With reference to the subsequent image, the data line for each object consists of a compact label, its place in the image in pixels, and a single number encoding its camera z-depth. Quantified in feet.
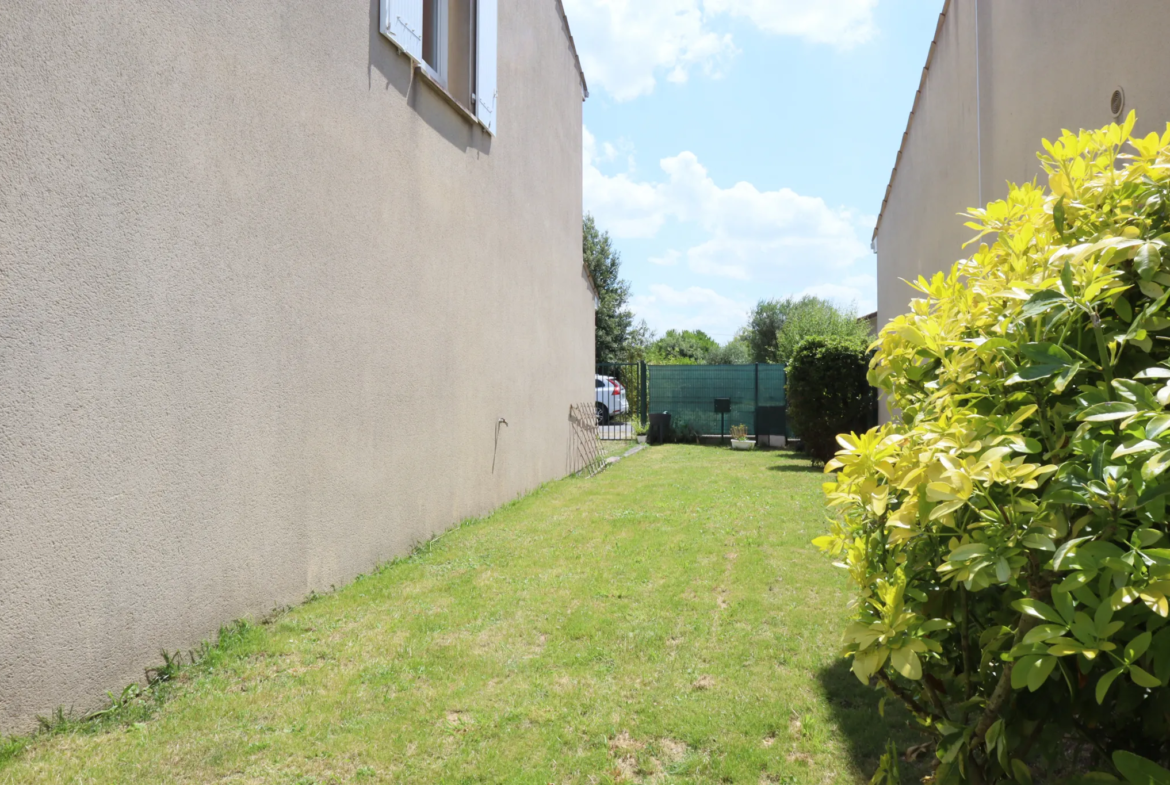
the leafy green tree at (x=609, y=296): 101.60
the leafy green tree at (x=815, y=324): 61.00
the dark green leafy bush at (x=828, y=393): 38.91
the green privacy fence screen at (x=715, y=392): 55.83
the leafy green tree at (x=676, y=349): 111.96
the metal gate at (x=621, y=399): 58.49
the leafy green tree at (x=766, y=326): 94.38
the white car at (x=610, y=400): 62.04
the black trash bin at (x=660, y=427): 53.98
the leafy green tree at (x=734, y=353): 103.14
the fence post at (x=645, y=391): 58.23
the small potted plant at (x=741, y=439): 50.80
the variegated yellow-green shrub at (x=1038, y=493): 3.80
